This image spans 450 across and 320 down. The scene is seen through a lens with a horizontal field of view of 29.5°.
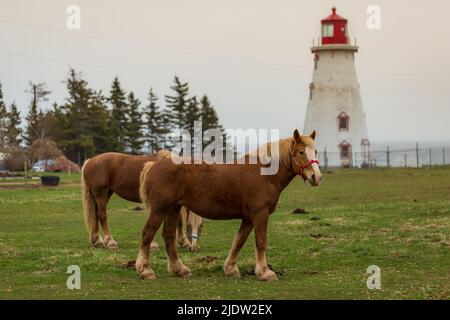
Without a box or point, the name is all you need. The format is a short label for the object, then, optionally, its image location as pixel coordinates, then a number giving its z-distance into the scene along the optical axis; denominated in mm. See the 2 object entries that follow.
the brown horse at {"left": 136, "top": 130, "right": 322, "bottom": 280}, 13766
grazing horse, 18531
